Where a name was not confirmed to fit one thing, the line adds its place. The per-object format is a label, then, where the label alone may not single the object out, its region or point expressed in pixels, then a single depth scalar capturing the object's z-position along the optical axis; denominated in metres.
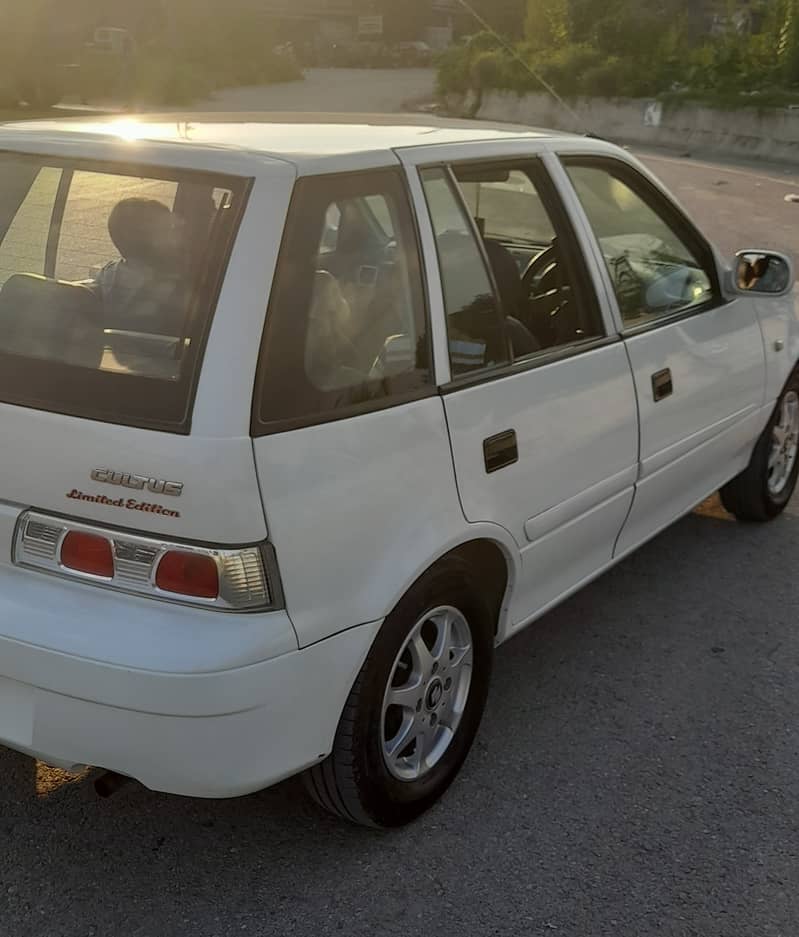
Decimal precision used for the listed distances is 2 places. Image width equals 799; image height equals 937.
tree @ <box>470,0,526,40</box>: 47.09
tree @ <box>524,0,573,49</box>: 33.59
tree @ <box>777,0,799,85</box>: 26.78
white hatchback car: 2.47
